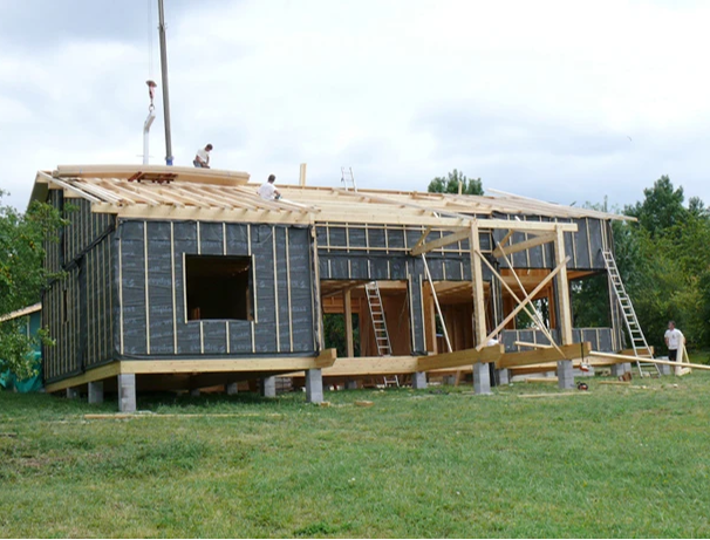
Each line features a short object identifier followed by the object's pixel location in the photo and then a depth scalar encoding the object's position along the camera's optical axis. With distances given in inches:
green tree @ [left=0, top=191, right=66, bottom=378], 419.8
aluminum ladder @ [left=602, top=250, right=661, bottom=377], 953.4
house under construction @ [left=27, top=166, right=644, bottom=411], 665.6
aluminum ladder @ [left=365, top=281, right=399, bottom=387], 976.9
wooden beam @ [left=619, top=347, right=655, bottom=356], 935.7
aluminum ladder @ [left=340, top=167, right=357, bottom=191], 1021.2
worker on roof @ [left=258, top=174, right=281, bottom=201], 792.9
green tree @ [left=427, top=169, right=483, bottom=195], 1704.0
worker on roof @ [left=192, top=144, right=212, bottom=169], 923.4
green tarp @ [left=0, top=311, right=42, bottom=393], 1015.0
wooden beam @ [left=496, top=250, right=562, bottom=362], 710.0
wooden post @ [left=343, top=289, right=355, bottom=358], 925.8
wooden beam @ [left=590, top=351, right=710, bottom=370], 687.3
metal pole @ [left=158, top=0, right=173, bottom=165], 1244.5
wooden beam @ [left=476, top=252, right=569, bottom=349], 755.4
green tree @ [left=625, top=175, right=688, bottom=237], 2138.3
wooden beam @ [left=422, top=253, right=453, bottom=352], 853.3
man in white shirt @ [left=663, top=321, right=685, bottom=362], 906.7
